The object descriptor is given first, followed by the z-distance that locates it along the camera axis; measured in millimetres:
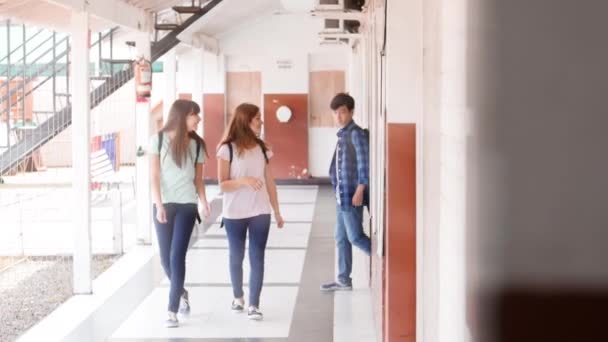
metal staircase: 8797
